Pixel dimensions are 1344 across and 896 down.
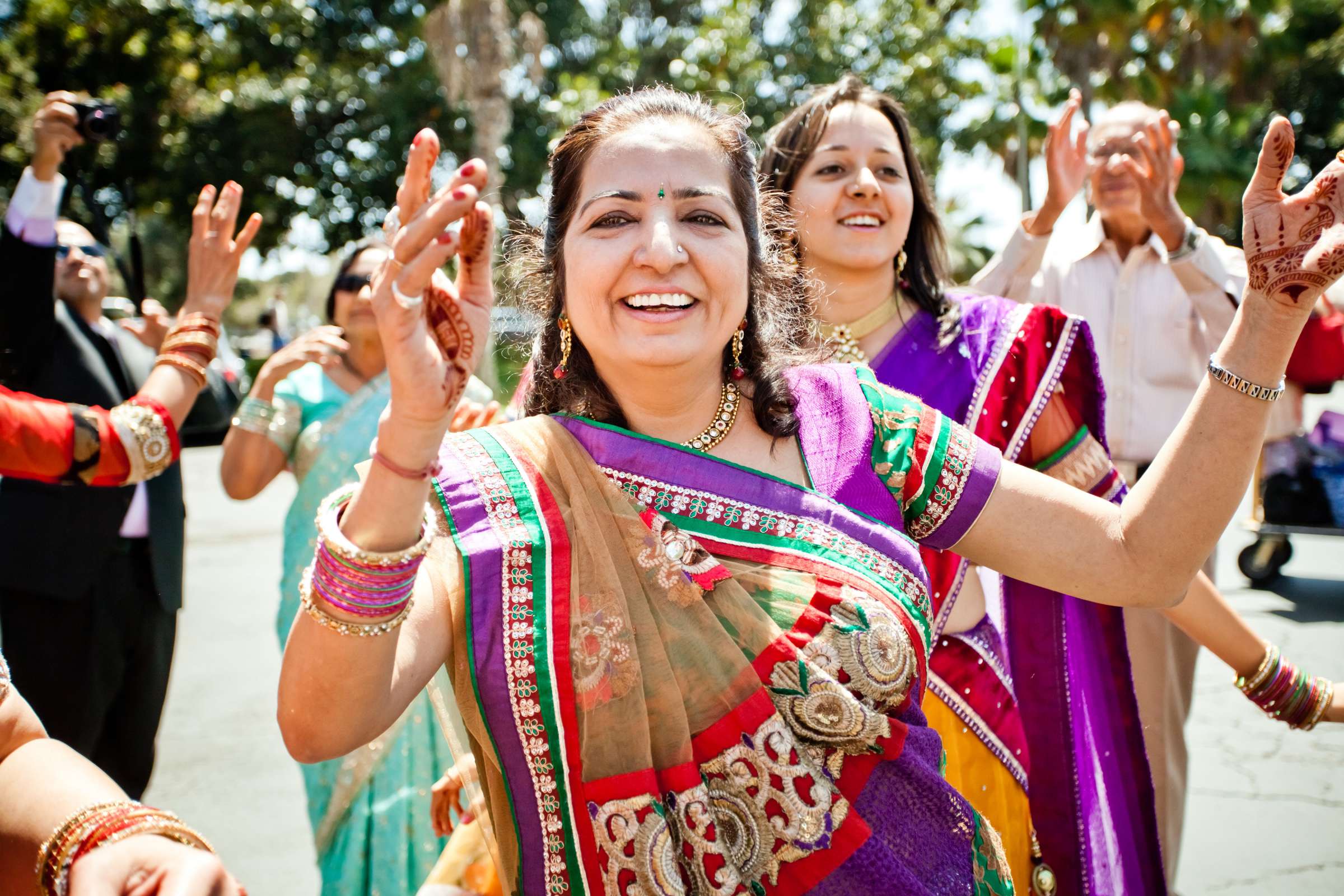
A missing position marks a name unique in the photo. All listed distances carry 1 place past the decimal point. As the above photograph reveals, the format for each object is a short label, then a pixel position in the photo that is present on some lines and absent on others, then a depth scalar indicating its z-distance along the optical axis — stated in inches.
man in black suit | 111.0
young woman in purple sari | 75.4
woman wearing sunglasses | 110.7
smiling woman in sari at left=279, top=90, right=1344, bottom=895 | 48.4
